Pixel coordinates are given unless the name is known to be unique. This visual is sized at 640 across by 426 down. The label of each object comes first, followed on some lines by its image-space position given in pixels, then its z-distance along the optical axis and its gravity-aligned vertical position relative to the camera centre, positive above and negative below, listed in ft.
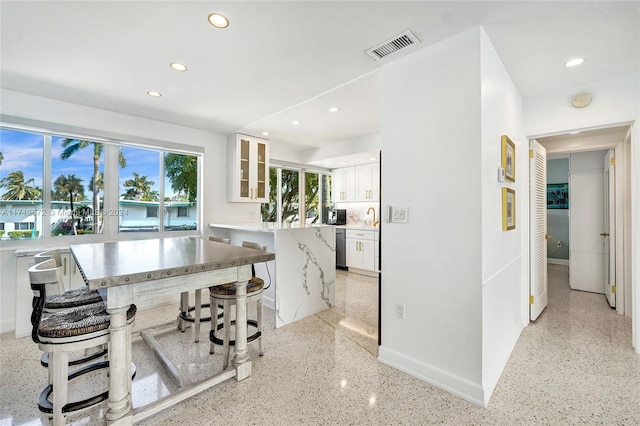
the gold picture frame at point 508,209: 7.59 +0.16
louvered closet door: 10.48 -0.47
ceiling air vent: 6.57 +4.10
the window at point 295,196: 18.57 +1.26
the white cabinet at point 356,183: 18.56 +2.13
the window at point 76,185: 11.05 +1.18
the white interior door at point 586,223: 13.92 -0.41
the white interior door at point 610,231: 11.52 -0.67
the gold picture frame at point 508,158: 7.50 +1.56
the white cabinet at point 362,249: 17.26 -2.16
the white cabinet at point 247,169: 14.96 +2.47
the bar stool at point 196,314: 8.72 -3.30
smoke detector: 8.70 +3.53
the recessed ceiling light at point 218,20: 6.00 +4.17
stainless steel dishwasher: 18.90 -2.25
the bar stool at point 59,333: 5.00 -2.12
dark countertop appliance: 20.45 -0.18
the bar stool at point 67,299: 6.27 -1.96
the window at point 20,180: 10.07 +1.24
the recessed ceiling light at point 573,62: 7.48 +4.05
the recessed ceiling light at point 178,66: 7.99 +4.21
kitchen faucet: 19.21 +0.04
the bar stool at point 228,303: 7.29 -2.39
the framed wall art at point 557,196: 20.62 +1.38
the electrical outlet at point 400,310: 7.38 -2.49
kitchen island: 10.36 -2.17
